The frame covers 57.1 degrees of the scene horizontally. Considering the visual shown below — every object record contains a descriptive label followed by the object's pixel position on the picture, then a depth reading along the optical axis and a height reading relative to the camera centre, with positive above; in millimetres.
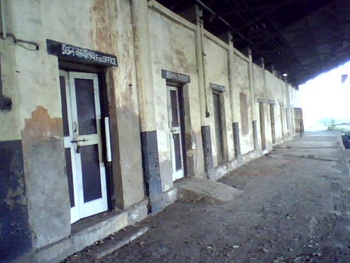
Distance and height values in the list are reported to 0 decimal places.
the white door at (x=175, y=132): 6086 -55
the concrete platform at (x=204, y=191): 5387 -1094
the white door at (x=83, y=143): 3695 -88
